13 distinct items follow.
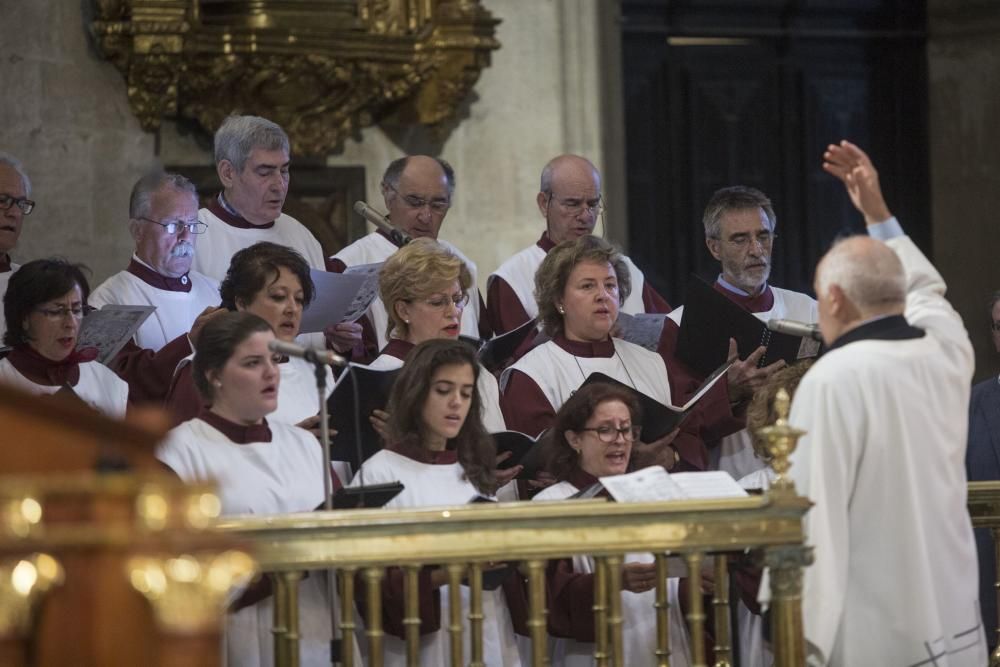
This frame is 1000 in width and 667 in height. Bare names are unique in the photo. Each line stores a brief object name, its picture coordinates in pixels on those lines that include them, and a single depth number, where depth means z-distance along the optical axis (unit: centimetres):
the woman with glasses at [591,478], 1229
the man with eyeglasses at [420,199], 1620
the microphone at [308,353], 1058
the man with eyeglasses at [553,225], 1642
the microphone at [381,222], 1556
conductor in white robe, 1010
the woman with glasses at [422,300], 1362
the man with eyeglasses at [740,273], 1489
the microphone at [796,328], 1166
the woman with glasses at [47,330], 1314
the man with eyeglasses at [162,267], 1522
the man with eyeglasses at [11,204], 1503
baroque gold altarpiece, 1806
